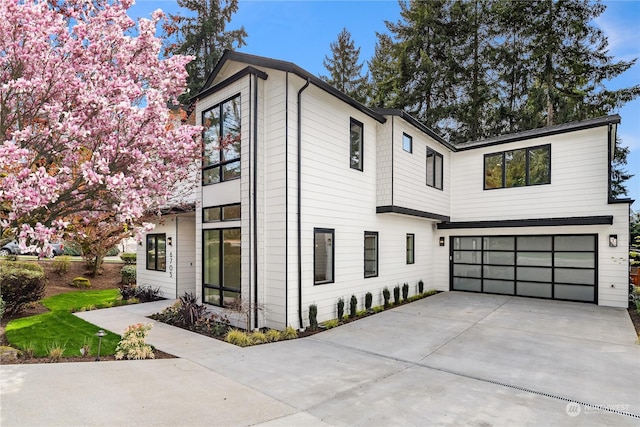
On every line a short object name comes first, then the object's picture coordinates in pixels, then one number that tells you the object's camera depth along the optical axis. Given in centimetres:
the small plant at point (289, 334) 709
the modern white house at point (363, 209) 765
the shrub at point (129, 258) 1834
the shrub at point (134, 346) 578
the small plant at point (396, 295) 1088
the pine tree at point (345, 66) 2750
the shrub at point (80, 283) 1431
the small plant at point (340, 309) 865
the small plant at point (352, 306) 905
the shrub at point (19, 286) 888
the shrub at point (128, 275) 1474
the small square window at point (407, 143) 1079
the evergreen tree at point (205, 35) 2028
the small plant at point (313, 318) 771
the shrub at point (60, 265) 1512
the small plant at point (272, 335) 692
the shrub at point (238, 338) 662
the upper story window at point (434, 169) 1241
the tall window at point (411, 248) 1205
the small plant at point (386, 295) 1038
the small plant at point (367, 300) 970
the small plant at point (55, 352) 560
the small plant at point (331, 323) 798
